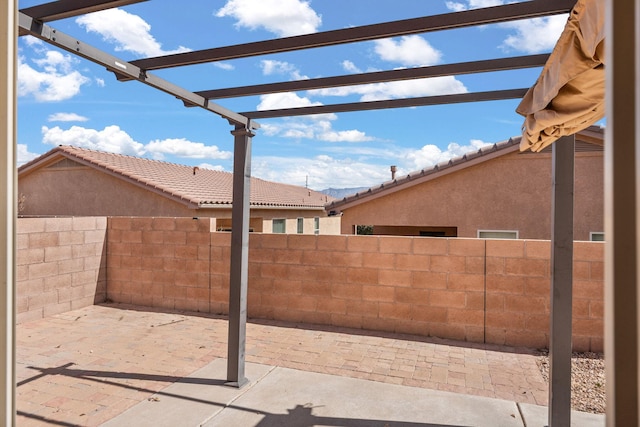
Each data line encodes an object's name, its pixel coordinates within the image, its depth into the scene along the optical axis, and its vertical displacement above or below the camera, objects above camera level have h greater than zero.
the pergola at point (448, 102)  0.68 +0.27
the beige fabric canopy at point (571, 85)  1.76 +0.85
